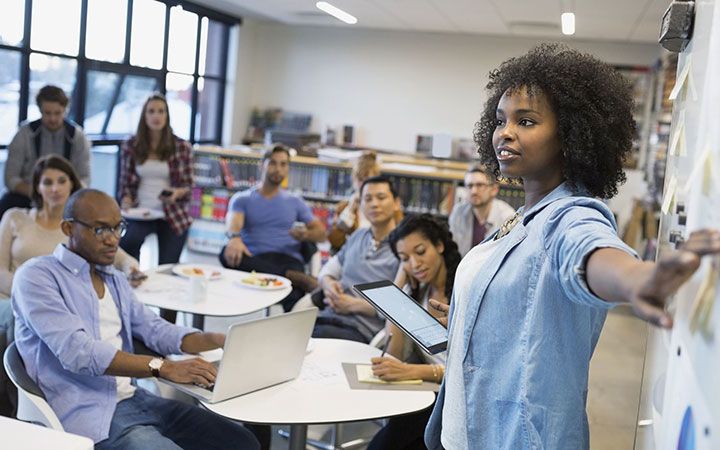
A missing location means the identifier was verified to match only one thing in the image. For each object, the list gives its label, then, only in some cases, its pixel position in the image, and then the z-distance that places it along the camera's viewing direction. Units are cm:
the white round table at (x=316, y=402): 234
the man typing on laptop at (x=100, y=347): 239
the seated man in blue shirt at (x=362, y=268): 386
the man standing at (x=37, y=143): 529
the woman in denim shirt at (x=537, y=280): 141
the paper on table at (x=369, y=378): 270
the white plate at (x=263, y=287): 408
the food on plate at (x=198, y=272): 415
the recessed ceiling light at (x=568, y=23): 803
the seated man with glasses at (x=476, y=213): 499
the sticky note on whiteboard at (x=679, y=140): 158
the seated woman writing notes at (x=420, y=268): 294
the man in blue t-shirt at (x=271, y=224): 529
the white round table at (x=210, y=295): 362
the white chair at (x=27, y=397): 230
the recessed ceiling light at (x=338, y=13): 594
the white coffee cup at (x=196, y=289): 371
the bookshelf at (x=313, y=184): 713
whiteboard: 110
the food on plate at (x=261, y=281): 411
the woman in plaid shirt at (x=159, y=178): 545
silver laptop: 233
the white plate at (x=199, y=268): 414
